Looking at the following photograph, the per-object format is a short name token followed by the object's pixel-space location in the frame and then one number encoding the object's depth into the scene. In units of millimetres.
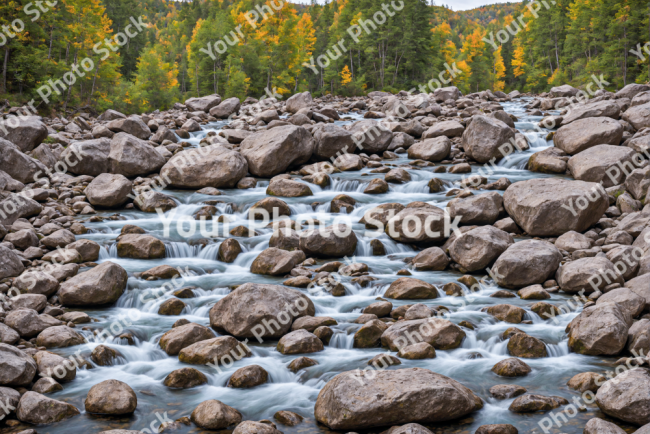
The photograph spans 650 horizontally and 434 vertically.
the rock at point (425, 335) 8531
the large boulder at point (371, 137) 22141
